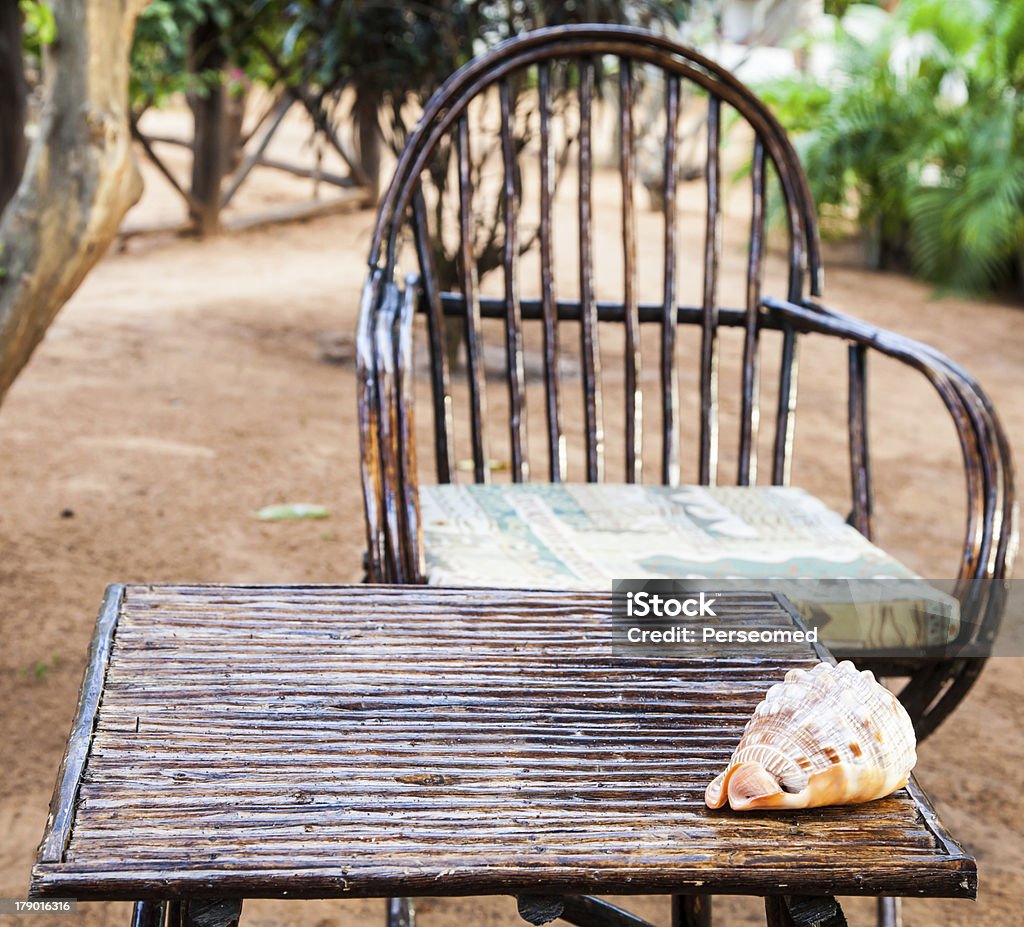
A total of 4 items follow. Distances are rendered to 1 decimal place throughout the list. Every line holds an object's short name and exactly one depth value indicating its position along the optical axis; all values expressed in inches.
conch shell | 35.1
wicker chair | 57.8
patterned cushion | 54.9
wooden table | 32.4
